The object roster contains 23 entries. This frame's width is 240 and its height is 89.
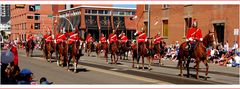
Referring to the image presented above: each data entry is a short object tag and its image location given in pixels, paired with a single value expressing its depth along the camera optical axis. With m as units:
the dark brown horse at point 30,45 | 40.31
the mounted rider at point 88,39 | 46.01
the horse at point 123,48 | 34.93
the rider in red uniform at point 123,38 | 34.66
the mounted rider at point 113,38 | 30.70
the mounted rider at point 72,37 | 23.20
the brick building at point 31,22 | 110.86
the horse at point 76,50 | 23.10
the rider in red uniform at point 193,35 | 20.25
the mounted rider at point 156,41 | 30.28
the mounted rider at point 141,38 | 25.39
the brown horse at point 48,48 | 32.91
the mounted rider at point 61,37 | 27.60
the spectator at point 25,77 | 10.18
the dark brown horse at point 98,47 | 41.90
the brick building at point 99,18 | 90.12
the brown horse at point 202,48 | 19.84
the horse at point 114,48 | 30.39
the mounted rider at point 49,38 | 33.41
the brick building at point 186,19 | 36.94
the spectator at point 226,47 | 32.71
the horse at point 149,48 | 25.55
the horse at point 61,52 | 25.09
